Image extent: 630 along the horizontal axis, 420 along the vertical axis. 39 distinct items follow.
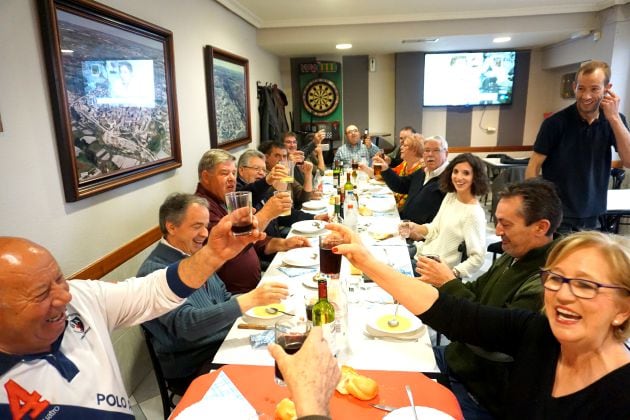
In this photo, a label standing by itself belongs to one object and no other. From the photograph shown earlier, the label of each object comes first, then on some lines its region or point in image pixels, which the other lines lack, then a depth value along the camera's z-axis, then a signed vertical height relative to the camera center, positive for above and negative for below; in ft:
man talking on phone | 8.13 -0.75
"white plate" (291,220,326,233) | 9.48 -2.46
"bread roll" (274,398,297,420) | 3.44 -2.42
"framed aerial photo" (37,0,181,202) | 6.43 +0.57
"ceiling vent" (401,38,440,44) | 18.83 +3.63
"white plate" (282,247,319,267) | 7.39 -2.53
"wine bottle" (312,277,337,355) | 4.00 -2.00
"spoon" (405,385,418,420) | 3.46 -2.49
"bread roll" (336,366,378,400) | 3.82 -2.47
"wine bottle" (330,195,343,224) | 9.37 -2.06
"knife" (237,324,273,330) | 5.18 -2.56
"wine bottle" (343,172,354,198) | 12.19 -1.98
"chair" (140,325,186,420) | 5.41 -3.51
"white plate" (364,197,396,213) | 12.03 -2.58
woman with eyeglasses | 3.27 -1.97
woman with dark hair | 8.07 -2.04
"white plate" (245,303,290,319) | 5.35 -2.50
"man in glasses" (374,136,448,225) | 11.01 -1.91
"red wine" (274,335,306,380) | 3.75 -2.00
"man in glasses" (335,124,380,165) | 20.33 -1.57
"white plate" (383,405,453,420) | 3.45 -2.46
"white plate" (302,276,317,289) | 6.34 -2.51
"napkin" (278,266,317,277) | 7.04 -2.58
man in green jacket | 4.86 -1.98
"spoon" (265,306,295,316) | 5.48 -2.49
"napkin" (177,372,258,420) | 3.53 -2.48
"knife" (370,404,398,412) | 3.67 -2.55
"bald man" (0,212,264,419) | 3.24 -1.86
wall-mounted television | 23.62 +2.32
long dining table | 3.83 -2.57
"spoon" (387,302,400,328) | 5.07 -2.48
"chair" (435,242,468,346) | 8.57 -2.74
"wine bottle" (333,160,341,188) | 15.20 -2.09
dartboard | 24.41 +1.39
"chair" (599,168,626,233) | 12.54 -3.05
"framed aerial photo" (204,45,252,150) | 13.21 +0.86
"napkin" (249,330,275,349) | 4.79 -2.54
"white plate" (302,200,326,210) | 12.39 -2.55
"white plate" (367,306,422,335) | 4.94 -2.50
